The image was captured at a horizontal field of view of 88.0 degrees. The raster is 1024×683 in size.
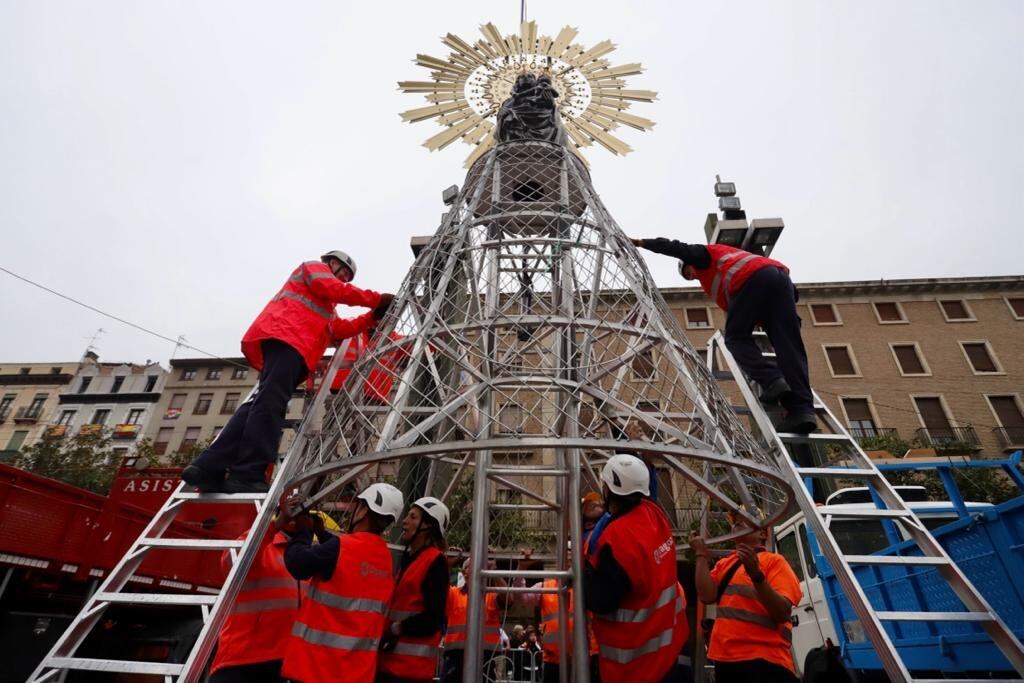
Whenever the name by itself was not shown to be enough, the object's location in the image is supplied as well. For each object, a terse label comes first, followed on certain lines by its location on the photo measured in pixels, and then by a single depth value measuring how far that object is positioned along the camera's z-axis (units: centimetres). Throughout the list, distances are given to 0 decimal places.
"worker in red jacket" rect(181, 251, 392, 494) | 428
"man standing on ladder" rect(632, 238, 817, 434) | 466
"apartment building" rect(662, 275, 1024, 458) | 2834
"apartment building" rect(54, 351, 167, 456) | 4266
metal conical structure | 376
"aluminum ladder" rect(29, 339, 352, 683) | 304
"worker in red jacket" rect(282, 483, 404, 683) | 326
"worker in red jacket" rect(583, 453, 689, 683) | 338
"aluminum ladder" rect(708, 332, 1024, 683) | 300
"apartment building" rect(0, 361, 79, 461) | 4572
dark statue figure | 693
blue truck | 415
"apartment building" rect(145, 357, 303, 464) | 4162
